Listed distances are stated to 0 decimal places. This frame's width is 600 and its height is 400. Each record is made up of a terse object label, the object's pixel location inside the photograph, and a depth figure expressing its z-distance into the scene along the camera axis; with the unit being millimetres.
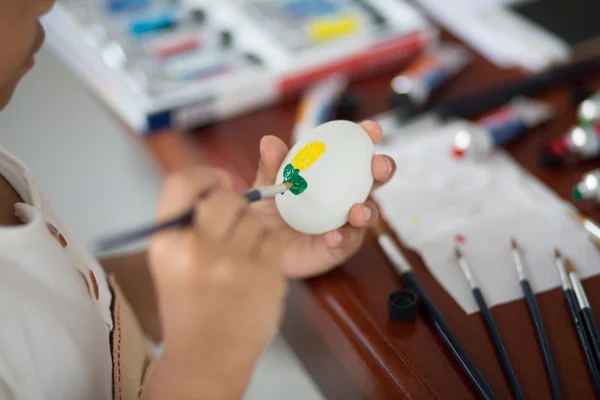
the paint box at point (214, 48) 862
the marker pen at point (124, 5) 1002
